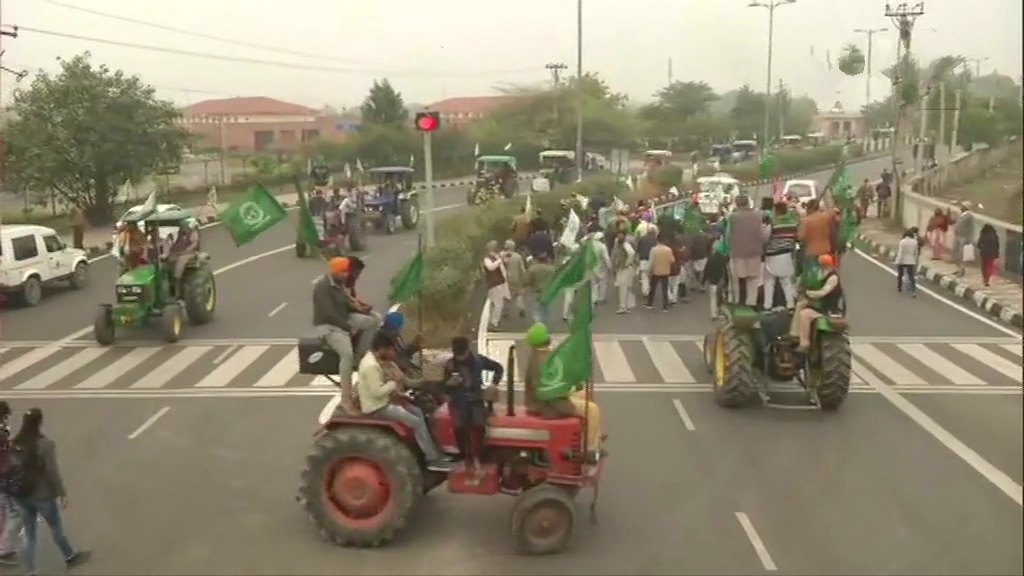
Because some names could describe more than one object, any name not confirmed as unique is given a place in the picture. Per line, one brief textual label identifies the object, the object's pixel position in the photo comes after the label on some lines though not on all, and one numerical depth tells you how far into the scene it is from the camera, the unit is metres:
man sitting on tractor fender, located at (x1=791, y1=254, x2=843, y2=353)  12.05
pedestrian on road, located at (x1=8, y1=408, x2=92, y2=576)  7.81
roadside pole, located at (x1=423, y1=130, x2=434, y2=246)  15.37
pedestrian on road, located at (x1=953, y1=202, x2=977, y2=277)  22.06
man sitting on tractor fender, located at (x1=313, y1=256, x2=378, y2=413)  9.05
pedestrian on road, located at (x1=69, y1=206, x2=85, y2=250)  24.48
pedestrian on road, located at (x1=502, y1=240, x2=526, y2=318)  17.30
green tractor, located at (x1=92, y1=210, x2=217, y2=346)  16.94
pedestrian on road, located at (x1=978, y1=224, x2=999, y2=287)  20.02
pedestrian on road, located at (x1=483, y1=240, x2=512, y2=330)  16.78
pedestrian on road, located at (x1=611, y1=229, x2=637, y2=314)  18.30
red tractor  8.24
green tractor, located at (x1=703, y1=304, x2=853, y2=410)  12.04
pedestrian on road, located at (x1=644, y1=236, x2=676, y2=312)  18.08
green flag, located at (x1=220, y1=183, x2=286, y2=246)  11.05
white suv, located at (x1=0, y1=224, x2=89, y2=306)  19.95
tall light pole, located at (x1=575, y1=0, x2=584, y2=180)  23.03
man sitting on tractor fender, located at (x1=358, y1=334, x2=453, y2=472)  8.30
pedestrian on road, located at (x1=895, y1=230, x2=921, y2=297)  20.33
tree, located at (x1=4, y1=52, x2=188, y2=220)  25.34
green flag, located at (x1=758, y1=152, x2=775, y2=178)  27.75
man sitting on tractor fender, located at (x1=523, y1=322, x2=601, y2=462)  8.39
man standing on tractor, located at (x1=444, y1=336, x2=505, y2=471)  8.34
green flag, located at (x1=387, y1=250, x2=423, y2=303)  11.00
